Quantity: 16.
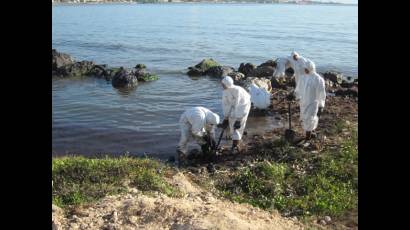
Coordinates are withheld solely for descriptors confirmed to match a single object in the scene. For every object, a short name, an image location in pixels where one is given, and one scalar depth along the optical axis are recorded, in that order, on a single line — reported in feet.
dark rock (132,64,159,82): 80.07
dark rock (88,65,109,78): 83.70
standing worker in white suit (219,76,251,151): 38.19
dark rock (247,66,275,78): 76.58
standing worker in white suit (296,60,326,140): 39.40
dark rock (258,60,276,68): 80.10
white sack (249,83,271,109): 54.08
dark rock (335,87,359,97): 62.33
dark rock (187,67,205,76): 87.20
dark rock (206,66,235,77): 82.84
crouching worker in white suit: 36.63
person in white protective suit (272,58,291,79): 52.06
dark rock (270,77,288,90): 67.05
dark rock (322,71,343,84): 73.15
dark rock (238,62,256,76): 81.56
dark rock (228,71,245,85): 74.48
